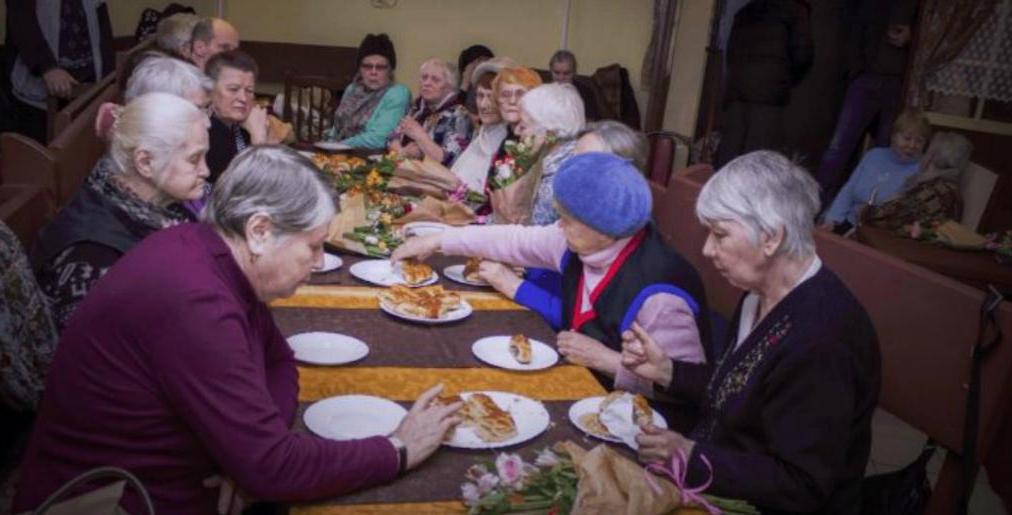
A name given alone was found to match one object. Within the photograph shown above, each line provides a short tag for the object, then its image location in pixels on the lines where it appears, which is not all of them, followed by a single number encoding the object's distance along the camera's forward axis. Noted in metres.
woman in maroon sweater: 1.41
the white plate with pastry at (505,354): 2.10
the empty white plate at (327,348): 2.01
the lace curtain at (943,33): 6.32
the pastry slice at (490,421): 1.71
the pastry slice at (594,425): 1.78
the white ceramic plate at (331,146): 4.97
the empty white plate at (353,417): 1.69
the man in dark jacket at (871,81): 6.71
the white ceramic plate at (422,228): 3.18
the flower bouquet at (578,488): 1.44
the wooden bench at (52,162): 2.83
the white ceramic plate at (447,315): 2.32
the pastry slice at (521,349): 2.12
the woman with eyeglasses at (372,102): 5.39
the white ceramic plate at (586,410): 1.81
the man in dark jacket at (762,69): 6.67
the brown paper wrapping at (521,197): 3.33
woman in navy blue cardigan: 1.66
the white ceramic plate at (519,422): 1.67
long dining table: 1.52
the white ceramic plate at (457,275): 2.79
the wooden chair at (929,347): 1.88
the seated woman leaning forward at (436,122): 4.89
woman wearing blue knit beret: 2.25
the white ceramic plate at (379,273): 2.65
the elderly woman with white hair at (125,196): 2.03
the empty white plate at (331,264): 2.74
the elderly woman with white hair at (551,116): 3.45
